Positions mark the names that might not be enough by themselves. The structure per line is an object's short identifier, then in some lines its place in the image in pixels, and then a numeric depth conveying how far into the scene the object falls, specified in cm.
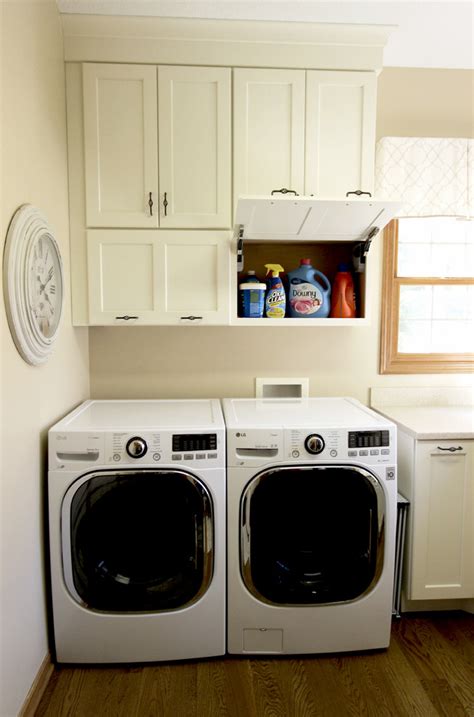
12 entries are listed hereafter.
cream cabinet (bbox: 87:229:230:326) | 204
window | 248
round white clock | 143
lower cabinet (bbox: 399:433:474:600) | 198
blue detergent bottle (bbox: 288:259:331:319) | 218
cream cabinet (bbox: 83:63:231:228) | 198
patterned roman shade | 228
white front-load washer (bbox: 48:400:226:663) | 171
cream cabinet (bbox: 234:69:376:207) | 202
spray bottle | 216
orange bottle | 222
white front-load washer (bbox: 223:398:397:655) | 177
